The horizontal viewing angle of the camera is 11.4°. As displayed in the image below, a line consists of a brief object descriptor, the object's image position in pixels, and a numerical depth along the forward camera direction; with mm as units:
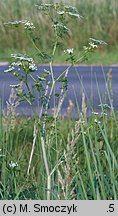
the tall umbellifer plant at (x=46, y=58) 2520
